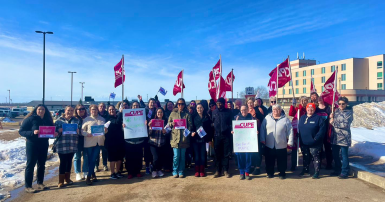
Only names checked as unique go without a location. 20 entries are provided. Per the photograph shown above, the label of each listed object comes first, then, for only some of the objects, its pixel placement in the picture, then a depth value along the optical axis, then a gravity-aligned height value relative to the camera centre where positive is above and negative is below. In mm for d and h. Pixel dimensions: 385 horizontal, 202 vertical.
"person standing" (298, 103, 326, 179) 6227 -823
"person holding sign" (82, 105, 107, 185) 6127 -878
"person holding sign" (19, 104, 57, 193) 5629 -1005
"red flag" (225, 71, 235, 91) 11517 +1123
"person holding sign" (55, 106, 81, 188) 5926 -1025
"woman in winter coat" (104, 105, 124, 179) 6551 -1103
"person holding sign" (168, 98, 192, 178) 6531 -886
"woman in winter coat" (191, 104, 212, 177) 6637 -1003
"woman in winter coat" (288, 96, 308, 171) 6883 -593
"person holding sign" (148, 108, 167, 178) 6633 -1000
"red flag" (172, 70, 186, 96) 11630 +917
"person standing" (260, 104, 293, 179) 6188 -922
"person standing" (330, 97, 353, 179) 6129 -825
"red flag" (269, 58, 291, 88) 9844 +1320
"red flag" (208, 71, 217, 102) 11773 +709
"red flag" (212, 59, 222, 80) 11508 +1671
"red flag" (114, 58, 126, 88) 9383 +1157
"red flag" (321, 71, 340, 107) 7654 +492
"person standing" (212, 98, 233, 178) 6539 -933
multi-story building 58812 +7845
